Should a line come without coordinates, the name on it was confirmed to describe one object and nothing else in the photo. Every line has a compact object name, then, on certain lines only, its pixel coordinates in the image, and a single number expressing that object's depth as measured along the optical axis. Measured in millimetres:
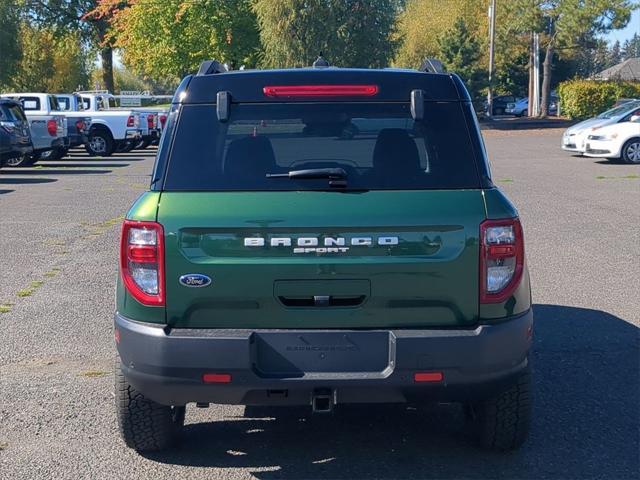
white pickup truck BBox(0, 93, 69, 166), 22688
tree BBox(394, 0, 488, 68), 60375
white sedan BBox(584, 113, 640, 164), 22938
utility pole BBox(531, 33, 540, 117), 54656
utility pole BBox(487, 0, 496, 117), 49875
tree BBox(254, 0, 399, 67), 44031
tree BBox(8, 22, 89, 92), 56625
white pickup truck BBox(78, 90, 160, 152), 28516
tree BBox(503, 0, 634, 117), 48062
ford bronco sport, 3883
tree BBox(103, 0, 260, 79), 45312
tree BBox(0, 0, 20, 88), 51844
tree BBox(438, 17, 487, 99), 51844
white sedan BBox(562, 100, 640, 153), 23398
